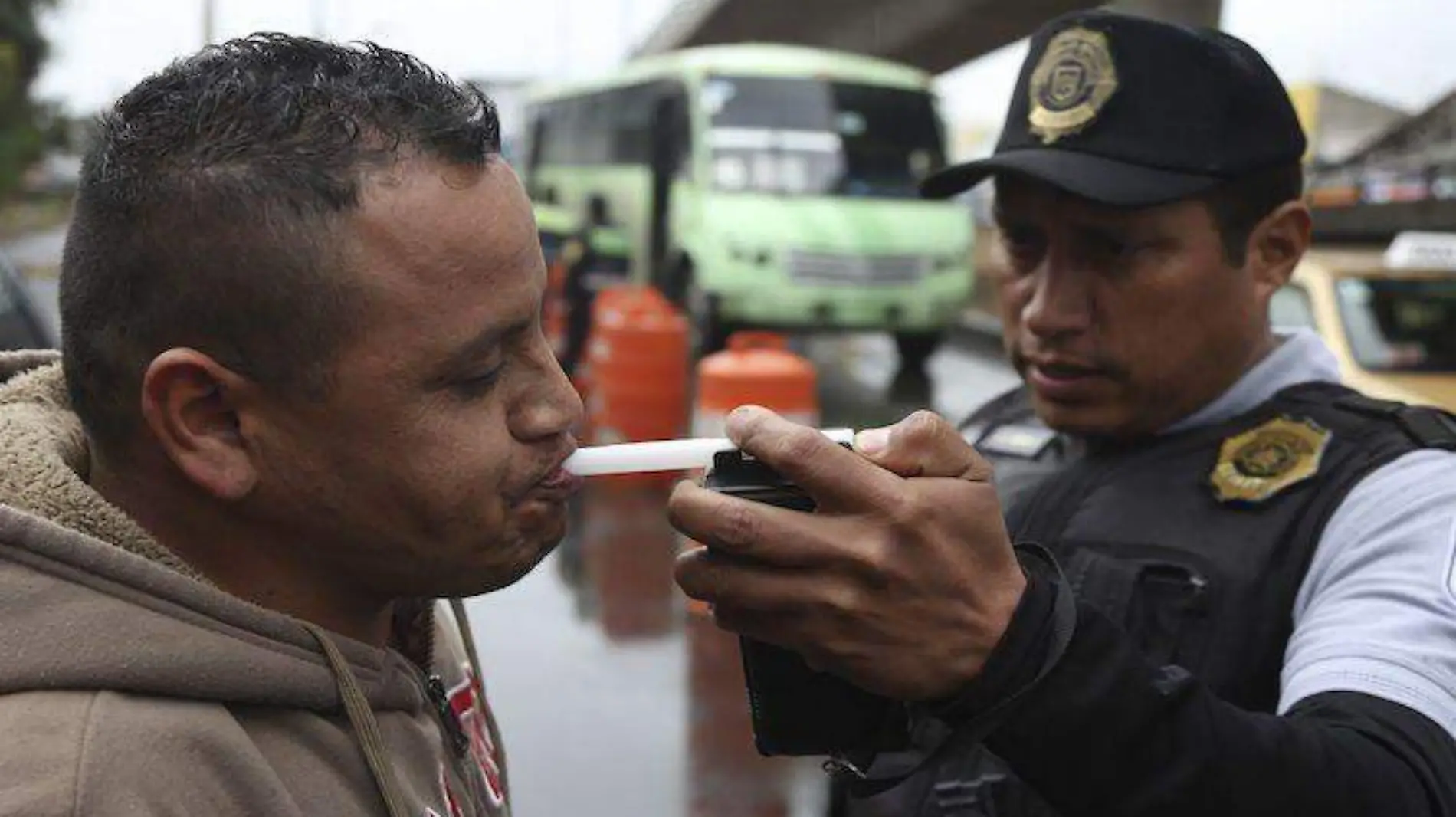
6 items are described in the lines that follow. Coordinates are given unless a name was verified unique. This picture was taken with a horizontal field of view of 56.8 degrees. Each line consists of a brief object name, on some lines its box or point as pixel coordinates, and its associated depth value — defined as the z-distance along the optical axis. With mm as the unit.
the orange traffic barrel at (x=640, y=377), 8828
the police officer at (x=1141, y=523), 1110
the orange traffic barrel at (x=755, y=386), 6680
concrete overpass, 22734
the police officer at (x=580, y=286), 11336
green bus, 12695
